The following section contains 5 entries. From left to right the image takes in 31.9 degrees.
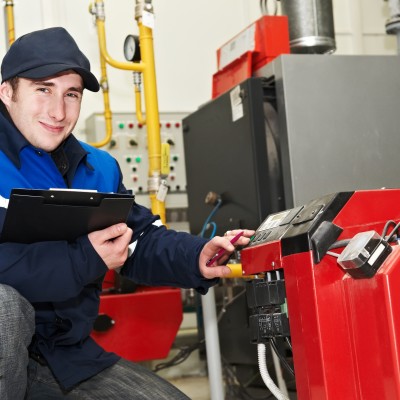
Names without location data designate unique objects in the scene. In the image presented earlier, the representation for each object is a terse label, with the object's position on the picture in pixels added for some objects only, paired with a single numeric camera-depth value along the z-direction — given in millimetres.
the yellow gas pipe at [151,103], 2399
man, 1475
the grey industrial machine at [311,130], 2055
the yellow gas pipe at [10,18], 2711
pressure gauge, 2445
